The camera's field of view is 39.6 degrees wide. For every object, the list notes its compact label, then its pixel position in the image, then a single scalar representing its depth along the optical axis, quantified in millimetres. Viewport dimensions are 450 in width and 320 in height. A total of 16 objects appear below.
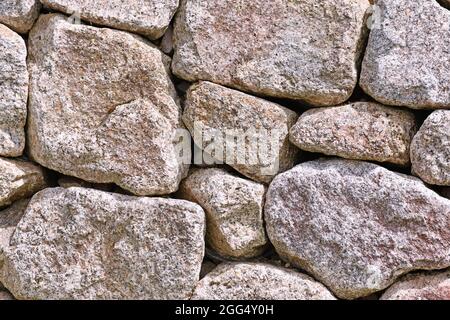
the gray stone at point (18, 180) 1728
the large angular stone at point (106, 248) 1695
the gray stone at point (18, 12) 1715
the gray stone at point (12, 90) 1707
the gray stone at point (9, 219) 1756
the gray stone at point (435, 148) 1602
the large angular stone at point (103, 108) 1706
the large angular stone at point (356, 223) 1628
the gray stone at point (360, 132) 1651
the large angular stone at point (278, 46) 1674
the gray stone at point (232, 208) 1712
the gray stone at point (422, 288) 1633
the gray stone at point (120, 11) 1703
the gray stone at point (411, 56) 1612
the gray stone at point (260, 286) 1689
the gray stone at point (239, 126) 1704
